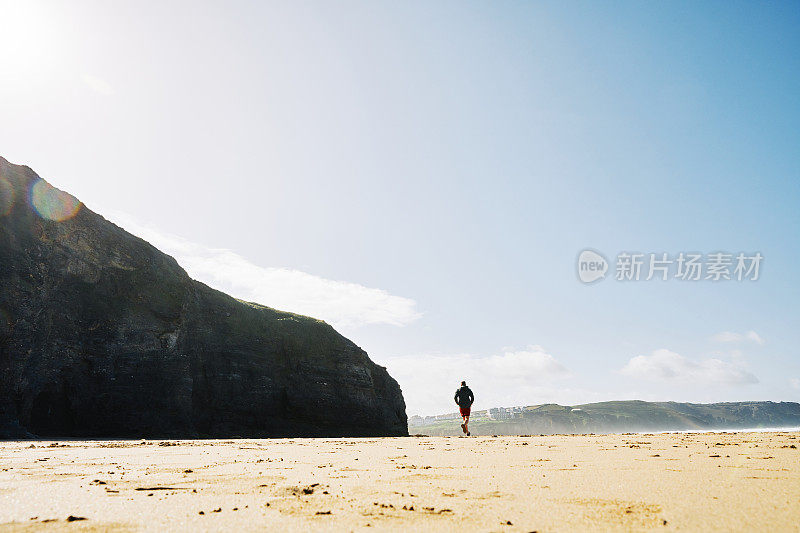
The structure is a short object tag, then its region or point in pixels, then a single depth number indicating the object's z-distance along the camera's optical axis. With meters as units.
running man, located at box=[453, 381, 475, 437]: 18.12
